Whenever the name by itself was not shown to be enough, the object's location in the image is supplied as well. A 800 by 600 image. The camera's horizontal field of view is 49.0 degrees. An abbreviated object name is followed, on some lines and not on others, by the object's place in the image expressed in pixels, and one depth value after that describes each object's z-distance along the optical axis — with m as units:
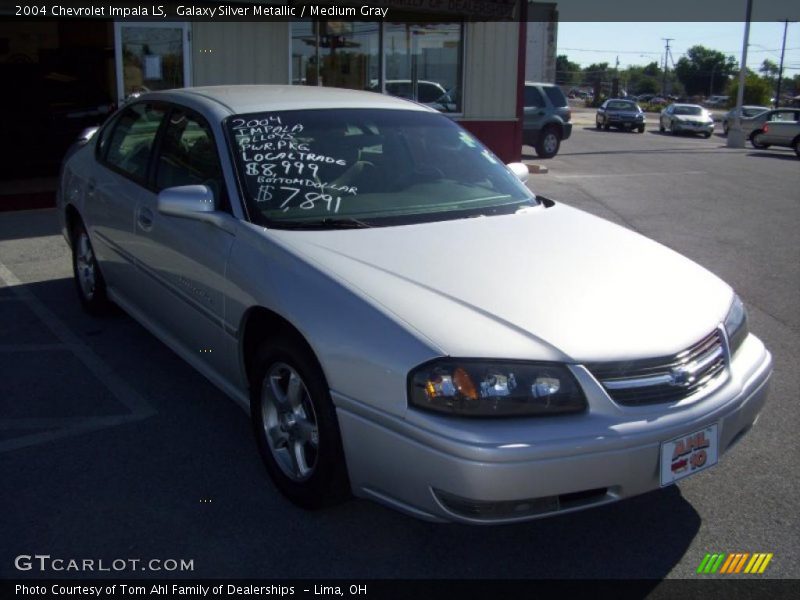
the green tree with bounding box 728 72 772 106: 70.19
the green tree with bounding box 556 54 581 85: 128.12
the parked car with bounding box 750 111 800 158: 25.13
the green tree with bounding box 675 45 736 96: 117.25
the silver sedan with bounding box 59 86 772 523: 2.86
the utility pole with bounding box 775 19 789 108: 73.24
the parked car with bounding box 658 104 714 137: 36.53
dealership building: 12.06
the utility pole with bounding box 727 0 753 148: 27.76
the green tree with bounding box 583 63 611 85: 132.81
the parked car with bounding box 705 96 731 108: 85.75
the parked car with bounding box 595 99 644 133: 36.59
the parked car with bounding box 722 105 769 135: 35.72
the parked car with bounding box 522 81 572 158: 20.73
